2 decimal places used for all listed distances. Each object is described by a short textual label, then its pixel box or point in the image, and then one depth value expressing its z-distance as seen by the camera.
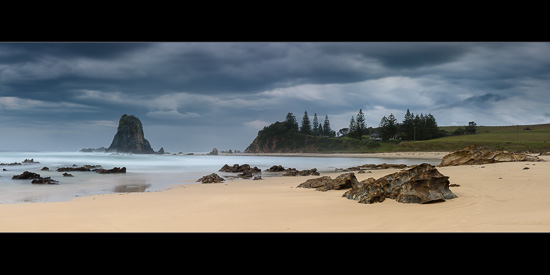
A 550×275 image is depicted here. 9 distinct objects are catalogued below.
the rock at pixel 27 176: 15.36
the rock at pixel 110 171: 20.42
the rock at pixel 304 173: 17.84
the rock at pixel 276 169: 23.51
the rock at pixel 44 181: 13.64
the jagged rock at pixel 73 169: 21.55
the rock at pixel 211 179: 14.35
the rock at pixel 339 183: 8.80
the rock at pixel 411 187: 6.12
